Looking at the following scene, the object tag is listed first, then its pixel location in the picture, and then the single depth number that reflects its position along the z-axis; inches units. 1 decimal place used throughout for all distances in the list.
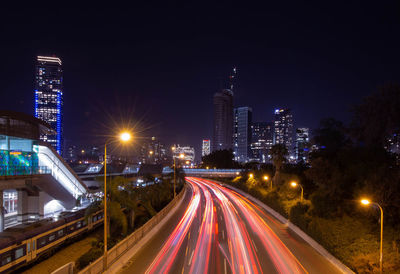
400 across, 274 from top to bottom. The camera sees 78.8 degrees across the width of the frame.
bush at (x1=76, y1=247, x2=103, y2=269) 631.8
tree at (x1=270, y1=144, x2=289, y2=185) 1749.5
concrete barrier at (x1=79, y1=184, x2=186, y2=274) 523.2
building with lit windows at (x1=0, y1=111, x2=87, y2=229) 1034.9
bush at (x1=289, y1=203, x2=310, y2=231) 946.7
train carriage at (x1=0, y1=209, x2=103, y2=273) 610.9
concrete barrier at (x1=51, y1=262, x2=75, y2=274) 460.8
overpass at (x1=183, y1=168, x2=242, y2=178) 3307.1
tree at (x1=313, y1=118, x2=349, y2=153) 1572.3
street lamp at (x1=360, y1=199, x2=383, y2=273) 548.8
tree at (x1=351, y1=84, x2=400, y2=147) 1037.2
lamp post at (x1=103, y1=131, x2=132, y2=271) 519.3
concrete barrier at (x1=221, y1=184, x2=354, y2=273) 623.8
